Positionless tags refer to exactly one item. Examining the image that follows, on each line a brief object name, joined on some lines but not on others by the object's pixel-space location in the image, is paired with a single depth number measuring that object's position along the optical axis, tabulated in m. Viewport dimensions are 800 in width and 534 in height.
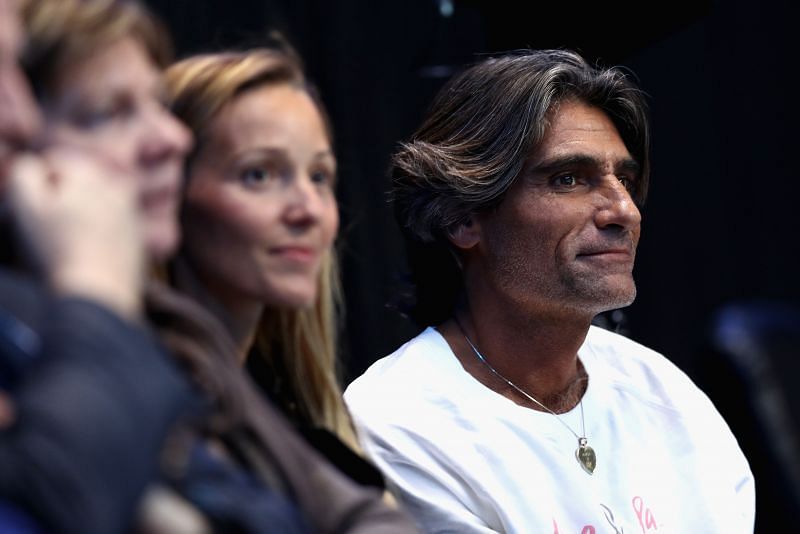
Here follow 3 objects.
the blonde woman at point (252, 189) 4.22
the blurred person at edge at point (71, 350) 3.23
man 4.50
